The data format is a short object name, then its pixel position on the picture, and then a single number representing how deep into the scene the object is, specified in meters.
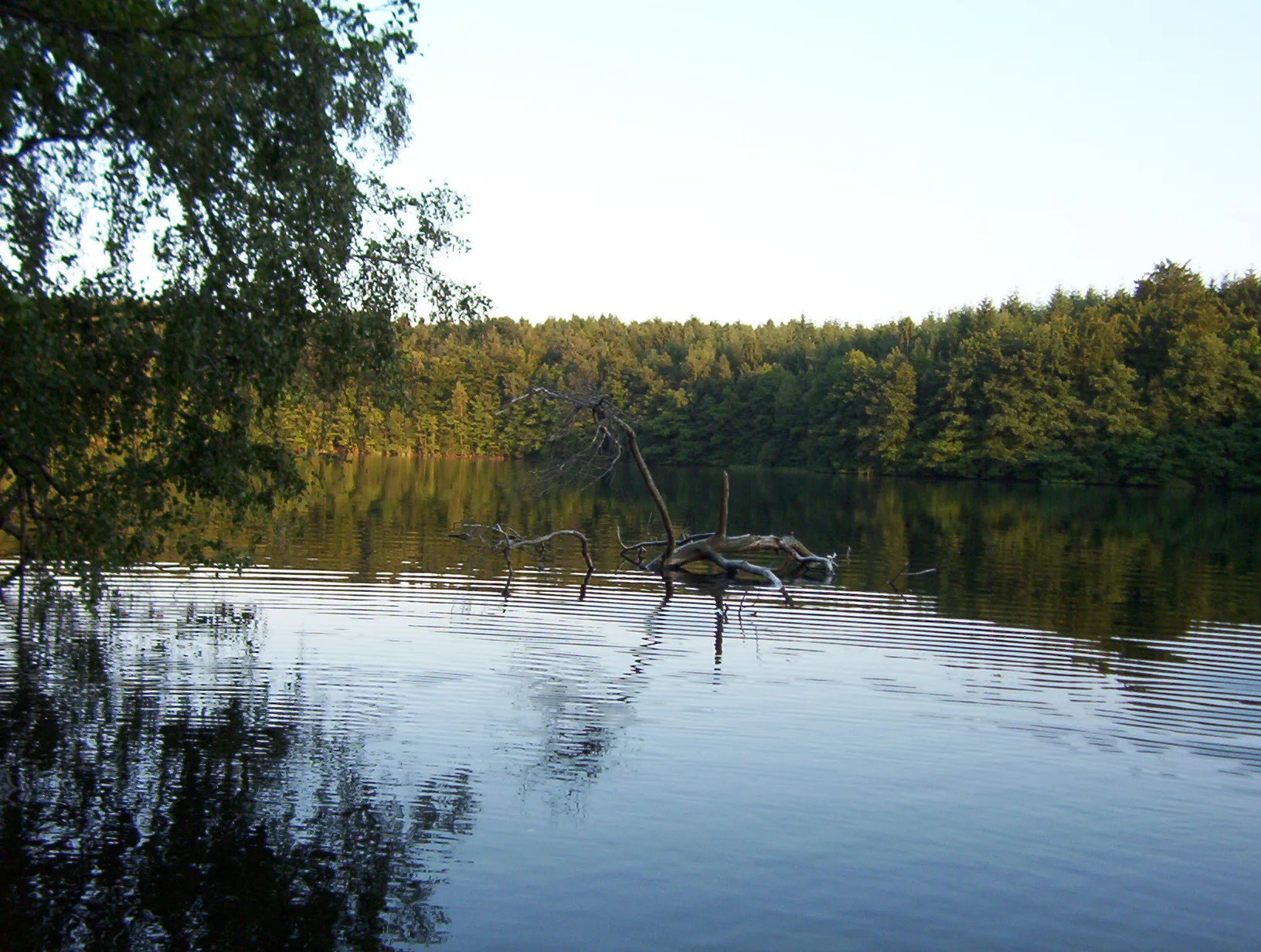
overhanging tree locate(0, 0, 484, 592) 9.20
